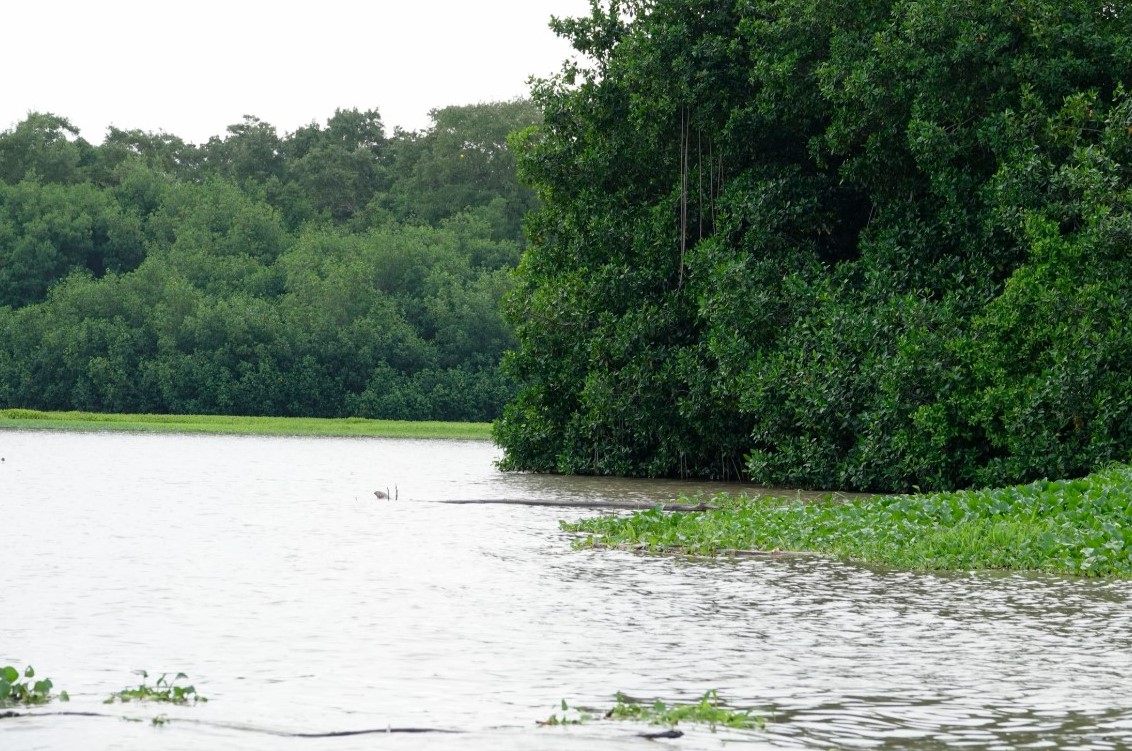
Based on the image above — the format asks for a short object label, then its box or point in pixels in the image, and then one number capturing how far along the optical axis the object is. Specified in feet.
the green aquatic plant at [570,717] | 50.70
